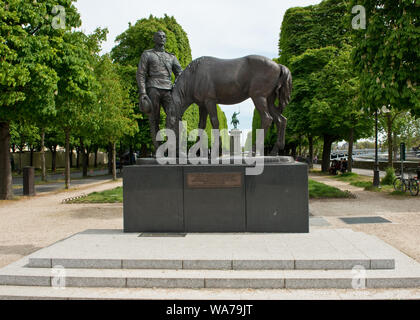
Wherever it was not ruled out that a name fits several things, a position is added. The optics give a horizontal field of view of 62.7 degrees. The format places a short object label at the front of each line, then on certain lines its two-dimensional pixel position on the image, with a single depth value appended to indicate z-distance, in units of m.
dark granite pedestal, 7.18
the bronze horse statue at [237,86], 7.76
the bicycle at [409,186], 15.66
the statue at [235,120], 32.91
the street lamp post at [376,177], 18.75
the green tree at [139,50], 30.67
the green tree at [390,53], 12.99
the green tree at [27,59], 13.38
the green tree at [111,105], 23.91
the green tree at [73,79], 15.83
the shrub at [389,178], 19.57
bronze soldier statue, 8.06
